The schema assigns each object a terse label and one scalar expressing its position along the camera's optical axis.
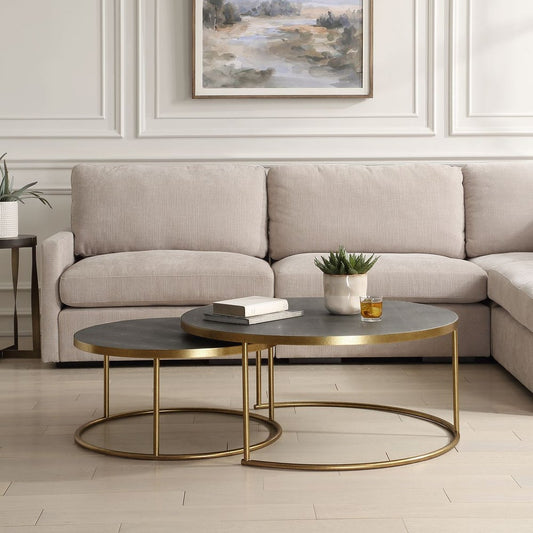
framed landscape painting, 4.49
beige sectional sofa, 4.10
